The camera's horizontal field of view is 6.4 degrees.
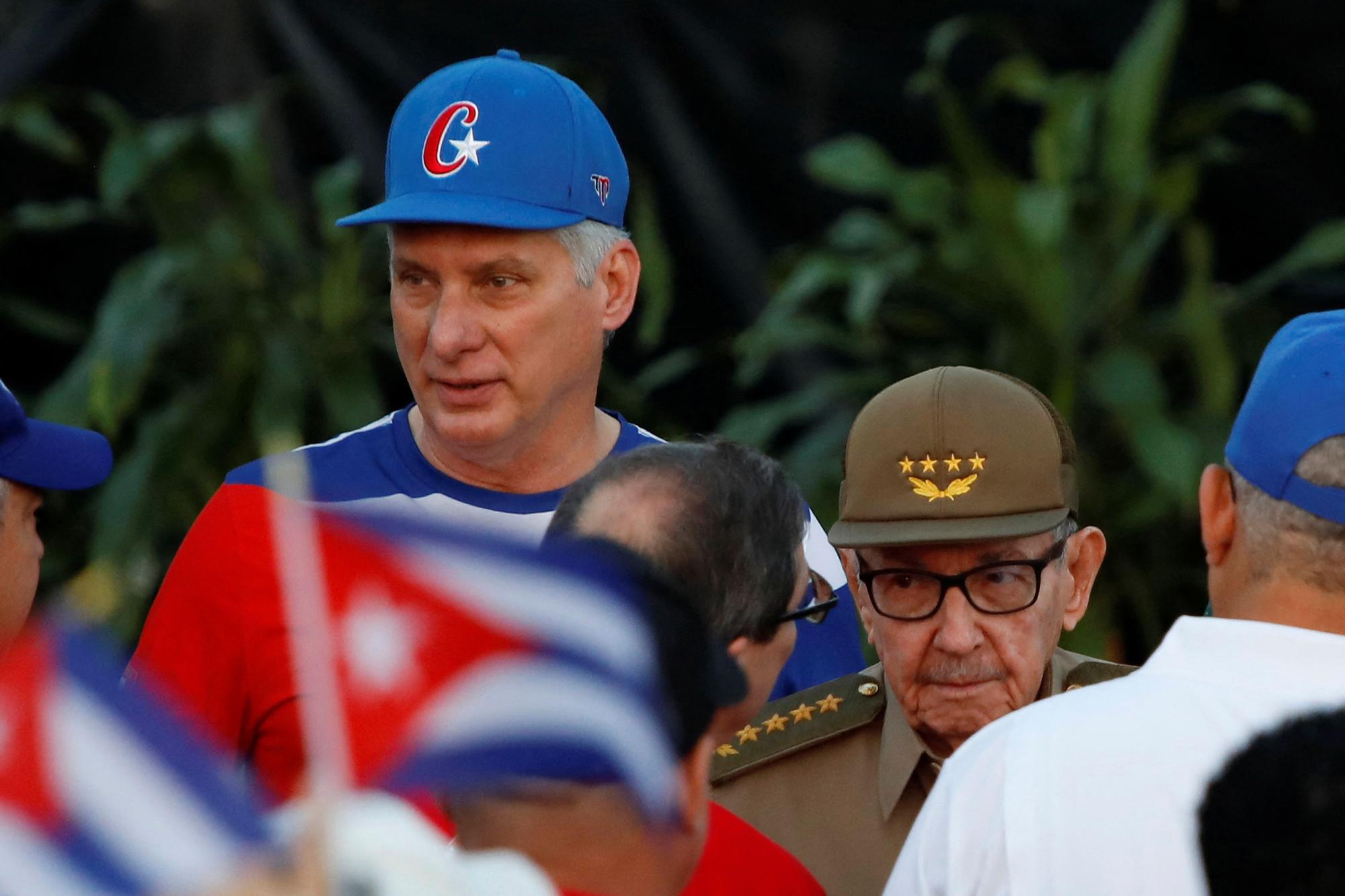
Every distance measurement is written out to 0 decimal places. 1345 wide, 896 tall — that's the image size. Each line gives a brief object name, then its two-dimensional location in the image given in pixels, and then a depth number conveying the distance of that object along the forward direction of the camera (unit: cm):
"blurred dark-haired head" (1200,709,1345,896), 761
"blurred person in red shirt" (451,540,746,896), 807
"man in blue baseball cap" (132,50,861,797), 885
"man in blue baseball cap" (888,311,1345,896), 831
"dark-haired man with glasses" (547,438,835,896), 828
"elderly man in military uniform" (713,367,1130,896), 866
